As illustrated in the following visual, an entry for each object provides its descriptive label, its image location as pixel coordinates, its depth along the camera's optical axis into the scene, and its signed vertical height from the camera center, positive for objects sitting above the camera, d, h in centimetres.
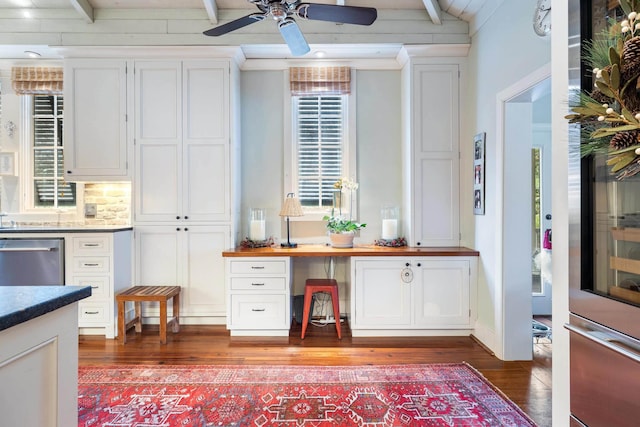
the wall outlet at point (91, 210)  376 +7
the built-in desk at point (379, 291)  322 -71
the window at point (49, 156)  384 +67
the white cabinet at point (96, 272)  322 -52
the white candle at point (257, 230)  359 -15
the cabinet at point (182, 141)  347 +75
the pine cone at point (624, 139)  82 +18
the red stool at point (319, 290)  323 -76
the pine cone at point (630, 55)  79 +37
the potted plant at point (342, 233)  344 -17
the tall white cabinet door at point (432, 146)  349 +70
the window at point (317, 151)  388 +72
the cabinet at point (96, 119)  346 +97
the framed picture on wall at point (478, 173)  309 +38
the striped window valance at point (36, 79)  369 +146
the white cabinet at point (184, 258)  348 -42
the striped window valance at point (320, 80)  374 +147
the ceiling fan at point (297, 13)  208 +127
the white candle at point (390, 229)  362 -14
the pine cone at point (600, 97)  91 +32
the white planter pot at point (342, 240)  344 -24
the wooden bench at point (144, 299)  308 -74
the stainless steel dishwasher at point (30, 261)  312 -41
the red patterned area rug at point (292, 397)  201 -117
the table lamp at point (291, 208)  342 +7
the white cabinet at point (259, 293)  321 -72
